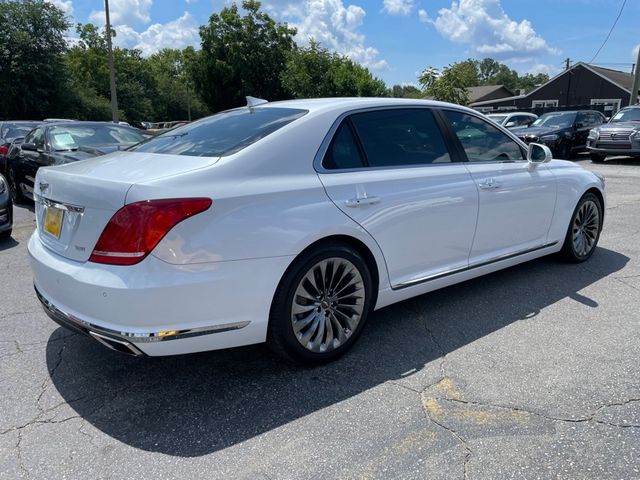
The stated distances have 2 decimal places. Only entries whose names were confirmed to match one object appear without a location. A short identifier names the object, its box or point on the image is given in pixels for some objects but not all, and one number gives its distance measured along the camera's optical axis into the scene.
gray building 43.31
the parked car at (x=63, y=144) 7.54
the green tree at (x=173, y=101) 66.62
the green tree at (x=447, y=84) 29.56
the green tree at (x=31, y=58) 28.97
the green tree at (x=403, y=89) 74.24
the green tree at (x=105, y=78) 39.79
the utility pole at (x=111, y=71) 21.76
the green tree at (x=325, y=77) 38.72
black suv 15.95
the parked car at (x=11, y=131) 10.78
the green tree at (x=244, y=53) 47.91
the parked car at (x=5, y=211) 6.40
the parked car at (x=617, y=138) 15.02
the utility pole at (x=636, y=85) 22.62
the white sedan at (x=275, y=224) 2.58
